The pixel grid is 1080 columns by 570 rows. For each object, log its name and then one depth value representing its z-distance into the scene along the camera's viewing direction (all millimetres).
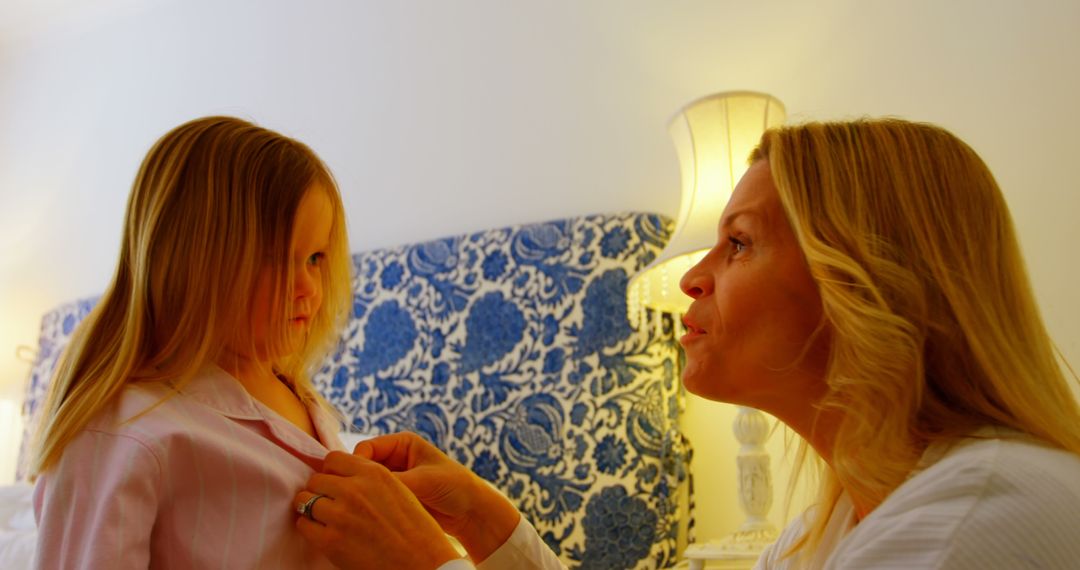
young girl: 755
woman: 597
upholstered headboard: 1881
